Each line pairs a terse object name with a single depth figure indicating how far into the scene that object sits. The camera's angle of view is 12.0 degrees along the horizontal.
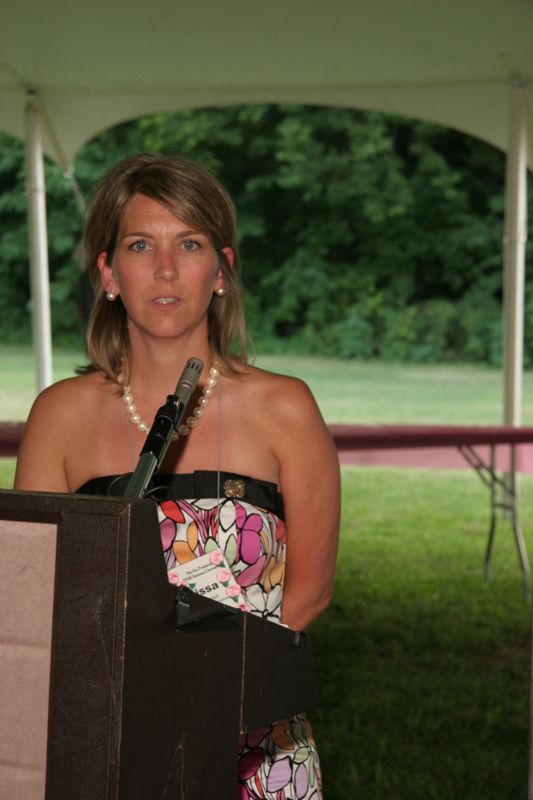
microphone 2.61
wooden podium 2.47
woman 3.12
